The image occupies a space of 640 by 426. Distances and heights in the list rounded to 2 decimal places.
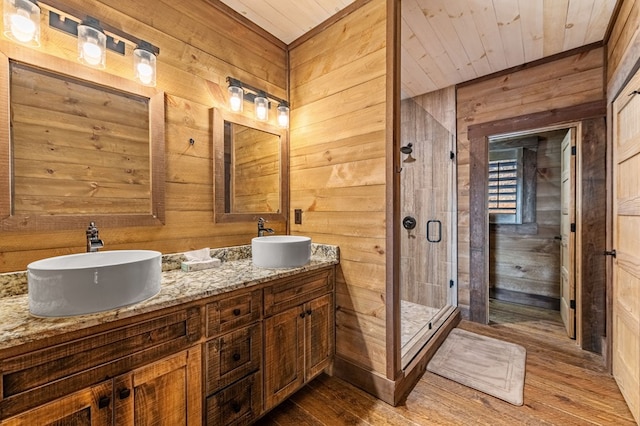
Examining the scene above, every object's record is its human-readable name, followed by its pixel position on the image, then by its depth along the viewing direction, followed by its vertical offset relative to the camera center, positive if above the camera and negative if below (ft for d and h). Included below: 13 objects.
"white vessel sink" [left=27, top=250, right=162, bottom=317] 3.02 -0.86
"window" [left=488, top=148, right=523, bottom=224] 11.53 +1.02
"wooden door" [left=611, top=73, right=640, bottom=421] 5.07 -0.74
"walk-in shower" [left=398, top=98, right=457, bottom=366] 9.71 -0.28
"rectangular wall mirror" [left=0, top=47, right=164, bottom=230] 3.86 +0.99
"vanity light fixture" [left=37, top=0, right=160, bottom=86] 4.17 +2.80
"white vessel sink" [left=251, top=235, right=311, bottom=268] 5.34 -0.83
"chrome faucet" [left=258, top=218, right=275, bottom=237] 6.50 -0.43
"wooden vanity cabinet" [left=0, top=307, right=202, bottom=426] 2.71 -1.86
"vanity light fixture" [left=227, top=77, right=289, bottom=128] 6.17 +2.63
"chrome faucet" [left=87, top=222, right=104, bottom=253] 4.07 -0.42
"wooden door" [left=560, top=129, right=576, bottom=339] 8.09 -0.83
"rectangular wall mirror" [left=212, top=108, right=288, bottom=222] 6.02 +1.00
